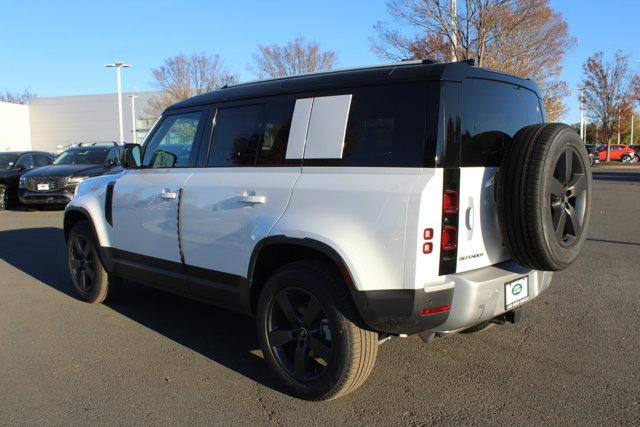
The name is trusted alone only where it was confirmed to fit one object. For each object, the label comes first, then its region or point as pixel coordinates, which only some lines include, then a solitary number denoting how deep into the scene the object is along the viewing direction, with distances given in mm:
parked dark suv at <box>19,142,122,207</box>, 13609
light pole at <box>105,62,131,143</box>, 35588
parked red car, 47781
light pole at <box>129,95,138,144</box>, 50119
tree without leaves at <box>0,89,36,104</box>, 84450
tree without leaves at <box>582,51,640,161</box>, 39219
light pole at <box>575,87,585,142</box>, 40531
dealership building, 62438
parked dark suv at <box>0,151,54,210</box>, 15492
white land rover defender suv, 3133
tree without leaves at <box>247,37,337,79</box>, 26625
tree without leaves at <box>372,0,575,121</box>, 14180
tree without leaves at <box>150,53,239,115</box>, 33875
